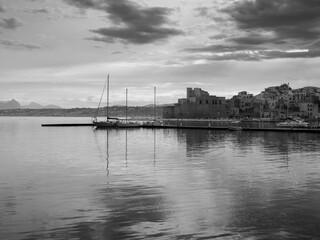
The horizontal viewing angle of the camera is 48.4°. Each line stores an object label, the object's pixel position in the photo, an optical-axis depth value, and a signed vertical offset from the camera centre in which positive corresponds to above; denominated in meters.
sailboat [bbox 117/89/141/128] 122.83 -3.91
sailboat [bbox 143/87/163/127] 122.92 -3.97
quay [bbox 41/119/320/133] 88.54 -4.41
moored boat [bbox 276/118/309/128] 111.26 -4.18
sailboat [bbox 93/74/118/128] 123.56 -3.50
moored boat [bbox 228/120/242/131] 98.38 -4.32
